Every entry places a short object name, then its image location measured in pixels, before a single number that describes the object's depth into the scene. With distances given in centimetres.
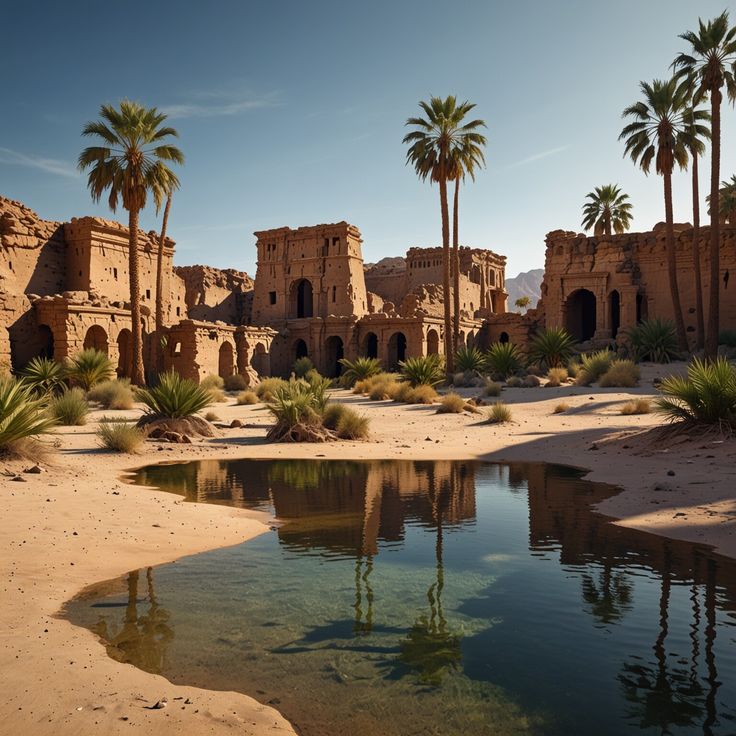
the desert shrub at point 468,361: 3247
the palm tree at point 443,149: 3191
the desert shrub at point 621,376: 2475
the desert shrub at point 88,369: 2653
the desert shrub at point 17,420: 1079
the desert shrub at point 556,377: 2706
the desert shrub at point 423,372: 2927
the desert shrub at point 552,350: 3281
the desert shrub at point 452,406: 2200
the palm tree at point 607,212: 4478
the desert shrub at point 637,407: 1878
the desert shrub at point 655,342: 3049
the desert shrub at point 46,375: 2438
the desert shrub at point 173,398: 1709
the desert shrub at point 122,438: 1446
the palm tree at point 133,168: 2742
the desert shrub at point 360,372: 3362
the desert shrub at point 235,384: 3511
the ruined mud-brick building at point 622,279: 3538
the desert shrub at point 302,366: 4019
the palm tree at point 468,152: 3222
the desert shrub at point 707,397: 1257
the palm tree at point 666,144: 3150
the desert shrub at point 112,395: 2383
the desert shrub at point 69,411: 1880
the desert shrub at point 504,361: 3175
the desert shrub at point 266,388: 2902
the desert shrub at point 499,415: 1948
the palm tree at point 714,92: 2627
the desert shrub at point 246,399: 2783
